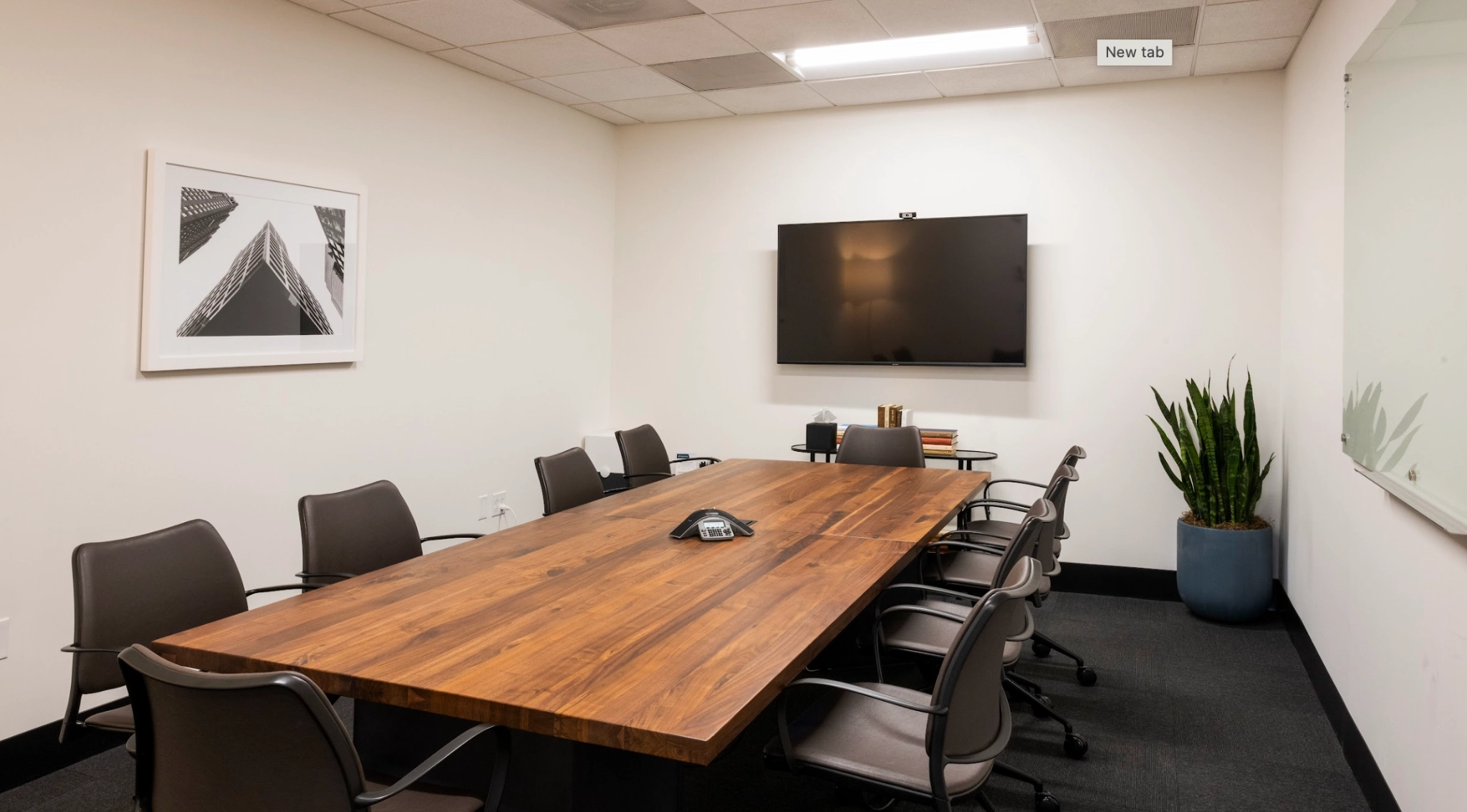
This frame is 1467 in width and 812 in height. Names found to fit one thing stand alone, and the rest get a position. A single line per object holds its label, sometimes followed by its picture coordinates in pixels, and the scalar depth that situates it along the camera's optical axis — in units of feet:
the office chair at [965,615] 8.42
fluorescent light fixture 15.01
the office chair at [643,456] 15.42
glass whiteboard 6.69
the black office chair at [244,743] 5.02
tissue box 18.34
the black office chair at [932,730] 6.23
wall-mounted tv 17.89
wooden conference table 5.60
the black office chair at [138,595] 7.55
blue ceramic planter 14.97
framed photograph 11.66
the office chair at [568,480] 12.26
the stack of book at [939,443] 17.74
